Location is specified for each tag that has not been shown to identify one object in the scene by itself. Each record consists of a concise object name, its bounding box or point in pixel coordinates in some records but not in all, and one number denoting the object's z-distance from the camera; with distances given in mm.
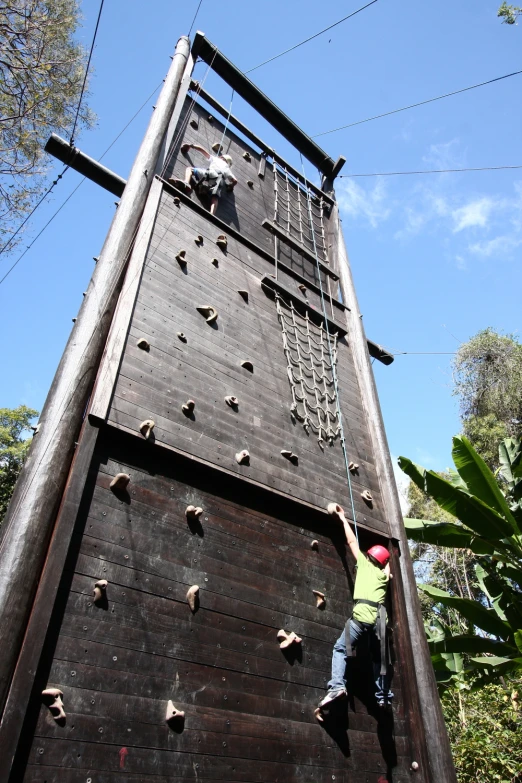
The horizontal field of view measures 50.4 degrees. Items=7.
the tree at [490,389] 15904
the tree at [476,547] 6105
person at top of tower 6008
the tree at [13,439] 17919
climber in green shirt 3570
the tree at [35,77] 7867
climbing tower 2658
